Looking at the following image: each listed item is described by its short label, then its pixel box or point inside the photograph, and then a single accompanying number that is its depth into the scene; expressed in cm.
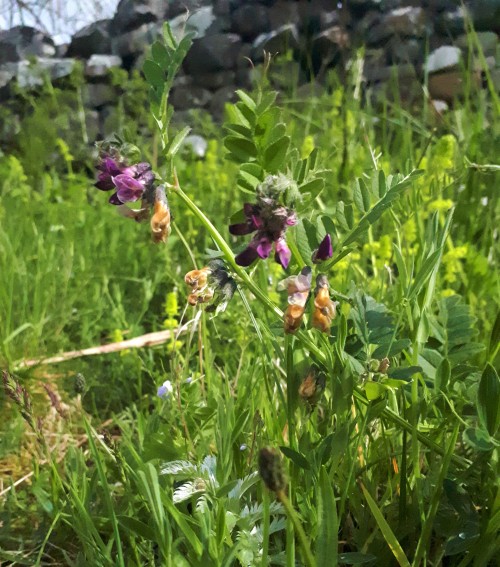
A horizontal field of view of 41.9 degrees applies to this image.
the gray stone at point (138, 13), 561
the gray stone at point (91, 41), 570
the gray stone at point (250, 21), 514
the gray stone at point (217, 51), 525
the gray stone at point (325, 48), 460
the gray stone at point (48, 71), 545
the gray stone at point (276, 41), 465
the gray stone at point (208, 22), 520
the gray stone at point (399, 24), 429
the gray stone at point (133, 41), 547
